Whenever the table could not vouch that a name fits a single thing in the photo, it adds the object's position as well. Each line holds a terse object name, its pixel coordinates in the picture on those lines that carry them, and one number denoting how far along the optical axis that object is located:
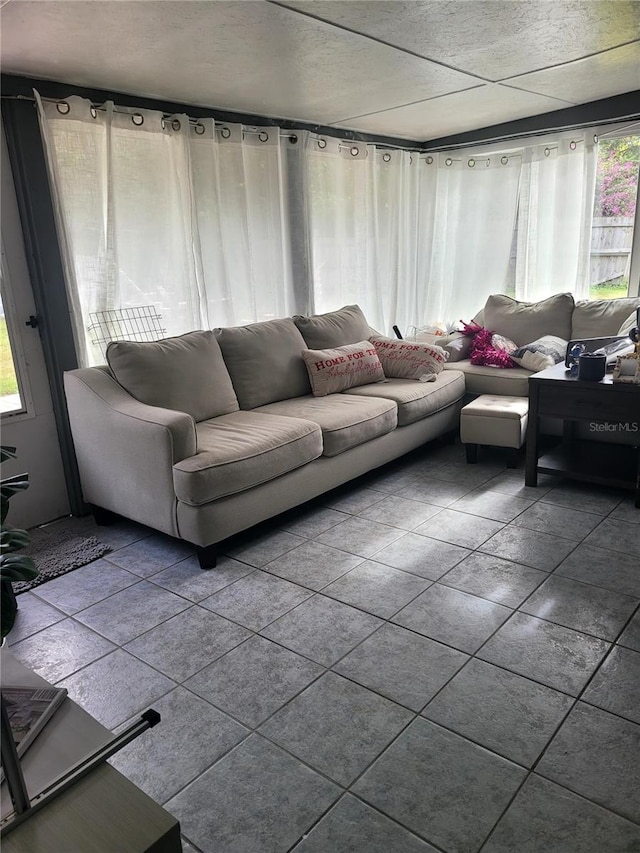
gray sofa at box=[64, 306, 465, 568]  2.64
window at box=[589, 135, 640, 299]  4.18
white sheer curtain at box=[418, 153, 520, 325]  4.83
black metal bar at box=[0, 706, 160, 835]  1.00
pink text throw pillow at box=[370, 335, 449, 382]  4.00
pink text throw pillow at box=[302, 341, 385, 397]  3.72
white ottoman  3.59
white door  2.93
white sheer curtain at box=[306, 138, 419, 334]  4.37
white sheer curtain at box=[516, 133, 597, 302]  4.33
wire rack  3.22
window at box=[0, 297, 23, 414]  2.99
